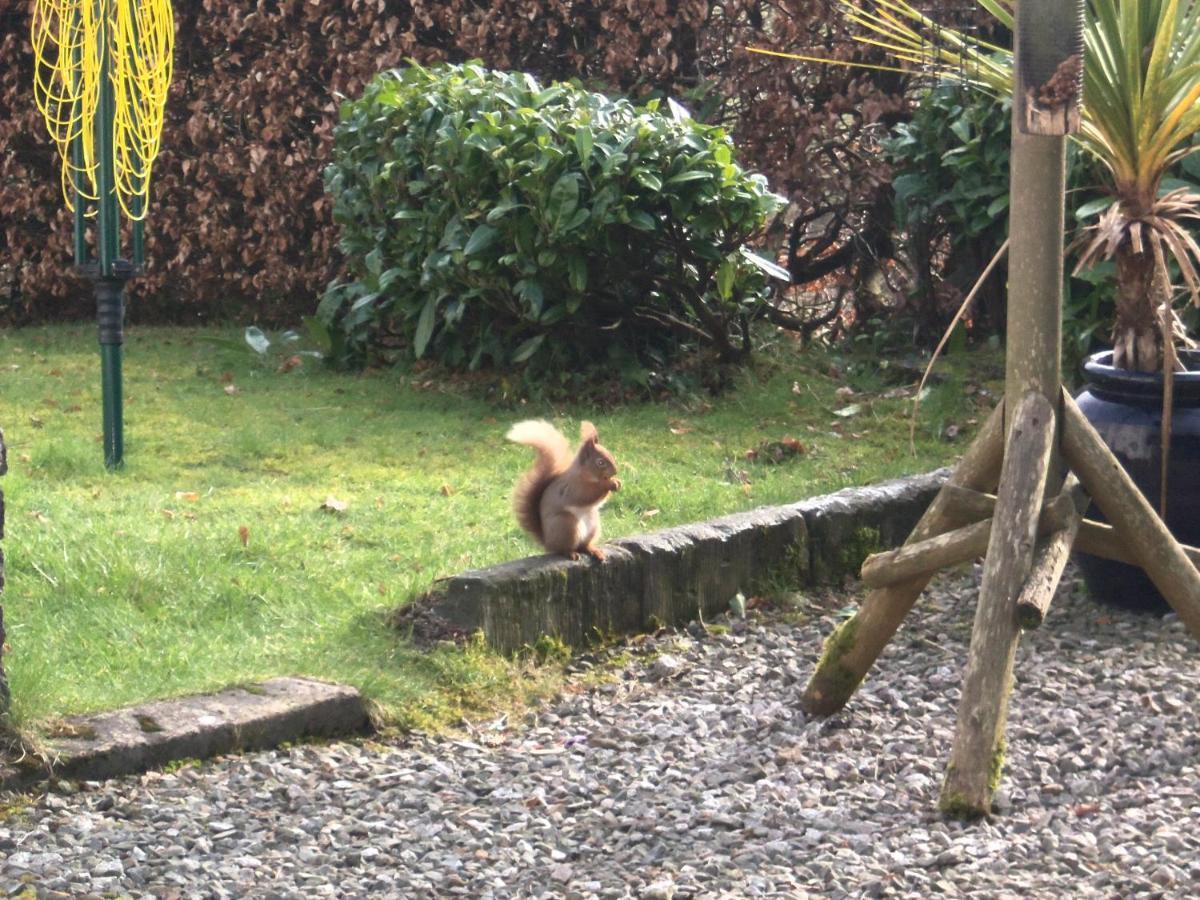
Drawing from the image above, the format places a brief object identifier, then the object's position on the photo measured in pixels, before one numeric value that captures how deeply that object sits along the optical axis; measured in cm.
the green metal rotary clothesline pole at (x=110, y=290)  647
